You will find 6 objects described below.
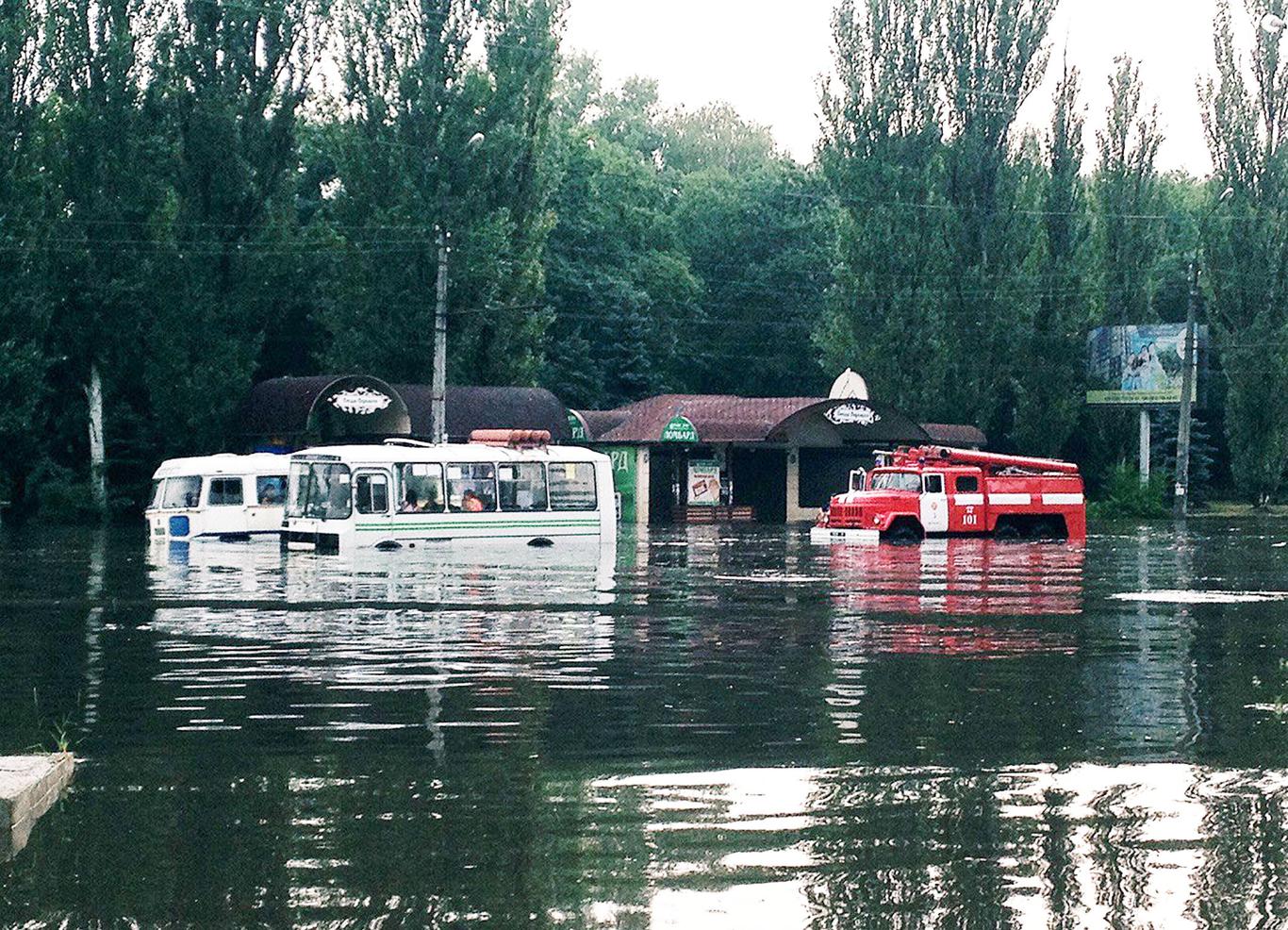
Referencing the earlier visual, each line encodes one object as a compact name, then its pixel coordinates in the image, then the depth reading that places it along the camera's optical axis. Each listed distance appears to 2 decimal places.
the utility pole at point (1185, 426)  69.38
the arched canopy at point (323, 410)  55.38
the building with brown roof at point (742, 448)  65.75
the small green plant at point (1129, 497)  71.19
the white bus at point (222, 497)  46.53
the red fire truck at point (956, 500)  49.47
